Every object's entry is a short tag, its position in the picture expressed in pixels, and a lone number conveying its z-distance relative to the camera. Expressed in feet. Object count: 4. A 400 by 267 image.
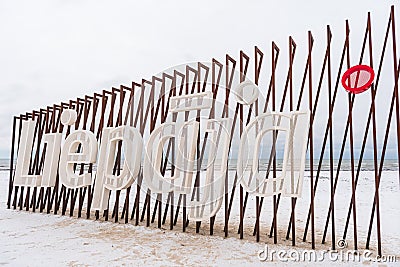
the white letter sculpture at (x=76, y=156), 14.47
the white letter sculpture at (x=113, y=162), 13.34
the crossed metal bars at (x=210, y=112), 10.32
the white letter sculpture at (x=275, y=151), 10.50
